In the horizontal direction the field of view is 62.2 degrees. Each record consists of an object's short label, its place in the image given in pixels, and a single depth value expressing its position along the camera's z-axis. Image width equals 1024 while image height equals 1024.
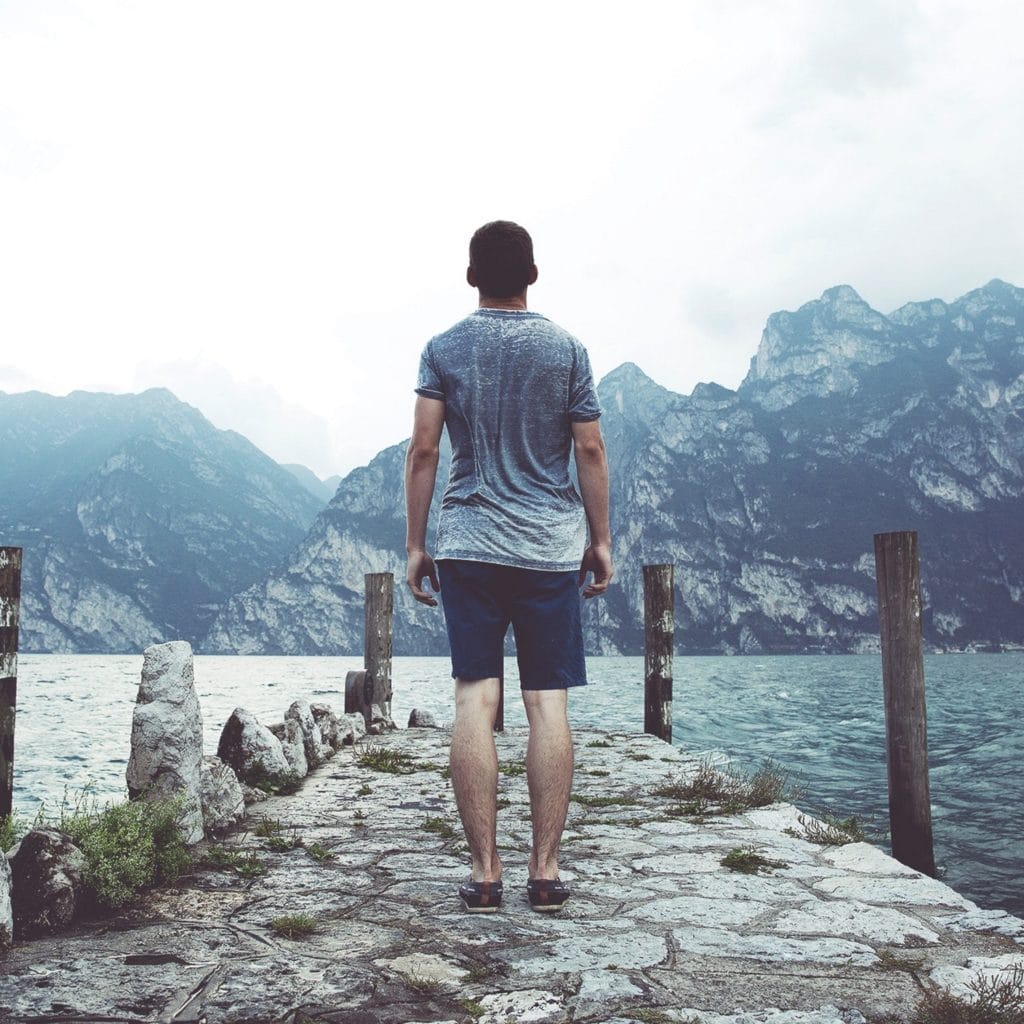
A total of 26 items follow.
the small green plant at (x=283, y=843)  4.64
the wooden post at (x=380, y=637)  13.03
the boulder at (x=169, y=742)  4.50
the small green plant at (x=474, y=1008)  2.31
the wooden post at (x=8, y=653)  5.63
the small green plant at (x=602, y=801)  6.41
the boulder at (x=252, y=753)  6.66
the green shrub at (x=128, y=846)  3.41
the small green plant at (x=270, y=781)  6.57
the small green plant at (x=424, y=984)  2.48
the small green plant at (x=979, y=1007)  2.24
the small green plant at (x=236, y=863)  4.07
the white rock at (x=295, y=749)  7.25
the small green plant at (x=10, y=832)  4.09
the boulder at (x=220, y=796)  4.99
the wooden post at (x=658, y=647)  11.05
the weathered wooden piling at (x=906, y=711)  6.11
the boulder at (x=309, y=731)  8.17
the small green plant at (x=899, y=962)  2.83
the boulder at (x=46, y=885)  3.11
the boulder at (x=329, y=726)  9.66
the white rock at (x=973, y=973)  2.59
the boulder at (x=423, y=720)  13.72
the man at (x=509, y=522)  3.42
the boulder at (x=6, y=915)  2.84
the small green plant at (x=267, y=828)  4.99
